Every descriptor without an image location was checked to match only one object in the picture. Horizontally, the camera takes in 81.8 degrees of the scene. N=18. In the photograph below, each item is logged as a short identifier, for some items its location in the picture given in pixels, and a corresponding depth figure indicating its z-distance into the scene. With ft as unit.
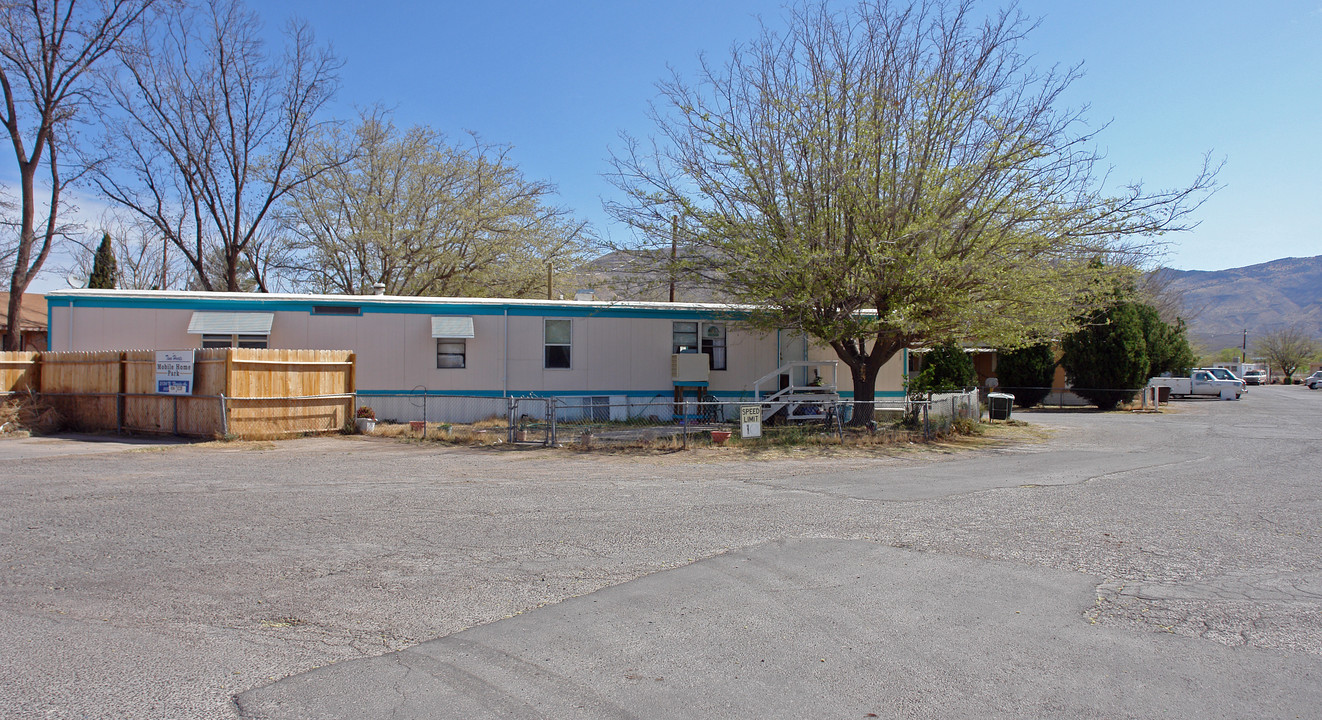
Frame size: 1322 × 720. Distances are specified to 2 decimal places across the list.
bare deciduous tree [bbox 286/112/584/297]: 92.43
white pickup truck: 120.57
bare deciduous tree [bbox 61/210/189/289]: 132.67
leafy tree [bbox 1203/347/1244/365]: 297.86
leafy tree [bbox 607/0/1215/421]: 48.49
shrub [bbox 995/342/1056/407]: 100.48
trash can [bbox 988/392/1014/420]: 70.28
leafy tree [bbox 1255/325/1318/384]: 225.76
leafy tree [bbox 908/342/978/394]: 81.97
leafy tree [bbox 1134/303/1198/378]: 105.19
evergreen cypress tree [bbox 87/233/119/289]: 114.21
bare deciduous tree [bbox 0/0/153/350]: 69.82
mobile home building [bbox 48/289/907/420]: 56.65
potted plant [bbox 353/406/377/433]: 52.70
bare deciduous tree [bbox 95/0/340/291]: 86.94
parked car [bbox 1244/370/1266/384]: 201.26
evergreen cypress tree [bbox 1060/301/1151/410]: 95.04
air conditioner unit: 62.18
